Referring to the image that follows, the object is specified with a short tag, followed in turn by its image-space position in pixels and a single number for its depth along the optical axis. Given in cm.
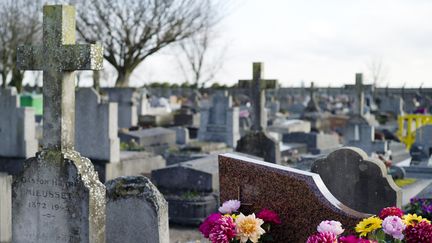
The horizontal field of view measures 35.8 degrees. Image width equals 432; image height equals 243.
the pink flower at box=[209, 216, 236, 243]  525
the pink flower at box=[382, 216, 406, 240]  467
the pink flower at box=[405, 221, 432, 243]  459
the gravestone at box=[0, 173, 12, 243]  733
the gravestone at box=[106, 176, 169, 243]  625
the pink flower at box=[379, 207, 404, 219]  517
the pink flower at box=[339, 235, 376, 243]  442
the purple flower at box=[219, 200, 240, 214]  581
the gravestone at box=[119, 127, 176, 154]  1728
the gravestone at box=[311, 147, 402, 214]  742
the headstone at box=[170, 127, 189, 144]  1906
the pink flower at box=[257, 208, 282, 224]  564
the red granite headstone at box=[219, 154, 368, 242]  564
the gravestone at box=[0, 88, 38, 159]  1415
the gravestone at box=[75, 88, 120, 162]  1327
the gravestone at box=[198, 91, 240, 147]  1948
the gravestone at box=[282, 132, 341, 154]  1902
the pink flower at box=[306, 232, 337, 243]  444
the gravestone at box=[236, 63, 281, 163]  1366
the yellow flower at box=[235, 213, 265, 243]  531
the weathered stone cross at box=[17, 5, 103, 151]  586
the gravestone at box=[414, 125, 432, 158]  1586
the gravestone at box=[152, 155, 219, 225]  1082
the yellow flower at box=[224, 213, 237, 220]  553
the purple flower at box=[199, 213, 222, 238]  546
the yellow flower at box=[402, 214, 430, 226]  484
